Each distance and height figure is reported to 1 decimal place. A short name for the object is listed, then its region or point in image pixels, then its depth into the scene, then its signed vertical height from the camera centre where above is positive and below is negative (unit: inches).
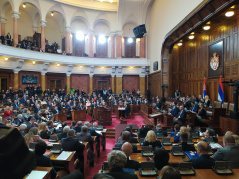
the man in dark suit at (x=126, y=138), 136.3 -41.9
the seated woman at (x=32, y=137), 137.0 -41.7
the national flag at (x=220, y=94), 281.7 -8.8
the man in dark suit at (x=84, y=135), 169.2 -49.6
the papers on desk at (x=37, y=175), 76.4 -42.2
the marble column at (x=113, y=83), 746.0 +29.2
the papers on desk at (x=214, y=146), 136.6 -49.7
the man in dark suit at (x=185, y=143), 129.9 -44.6
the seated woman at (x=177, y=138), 161.0 -49.8
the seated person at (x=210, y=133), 162.1 -45.0
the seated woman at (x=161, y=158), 102.0 -44.3
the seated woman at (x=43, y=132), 176.6 -47.7
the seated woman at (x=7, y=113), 290.7 -43.2
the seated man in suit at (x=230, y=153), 104.6 -43.3
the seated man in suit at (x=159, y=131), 189.1 -49.7
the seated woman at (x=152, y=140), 138.9 -44.4
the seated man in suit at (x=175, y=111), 304.5 -41.8
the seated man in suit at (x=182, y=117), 262.4 -46.4
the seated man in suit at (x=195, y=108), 294.6 -35.1
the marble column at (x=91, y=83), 738.4 +26.7
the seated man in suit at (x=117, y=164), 71.2 -35.3
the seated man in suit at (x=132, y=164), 99.9 -47.6
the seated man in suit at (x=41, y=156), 102.7 -43.9
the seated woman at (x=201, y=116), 256.3 -43.9
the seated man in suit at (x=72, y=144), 141.6 -49.1
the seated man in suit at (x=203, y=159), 99.0 -44.4
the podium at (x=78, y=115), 383.5 -64.0
